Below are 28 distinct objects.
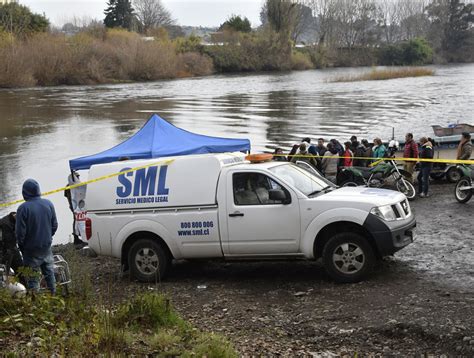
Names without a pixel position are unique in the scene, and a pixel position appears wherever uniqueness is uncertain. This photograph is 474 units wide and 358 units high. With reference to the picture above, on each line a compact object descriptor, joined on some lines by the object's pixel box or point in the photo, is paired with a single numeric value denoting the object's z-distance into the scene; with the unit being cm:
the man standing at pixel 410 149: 1590
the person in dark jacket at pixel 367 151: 1736
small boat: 2000
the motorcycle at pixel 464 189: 1384
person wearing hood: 826
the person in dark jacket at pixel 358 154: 1751
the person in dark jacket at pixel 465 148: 1559
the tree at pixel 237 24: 12262
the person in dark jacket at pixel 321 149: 1759
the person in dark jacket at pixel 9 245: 959
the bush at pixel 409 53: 10638
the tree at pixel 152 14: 15062
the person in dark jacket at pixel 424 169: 1532
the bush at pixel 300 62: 10075
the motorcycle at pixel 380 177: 1535
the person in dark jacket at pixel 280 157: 1780
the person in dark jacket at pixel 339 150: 1706
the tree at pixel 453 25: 12175
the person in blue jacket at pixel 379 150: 1716
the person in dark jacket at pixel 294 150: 1745
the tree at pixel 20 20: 7925
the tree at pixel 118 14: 12412
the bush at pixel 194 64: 8850
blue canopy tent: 1480
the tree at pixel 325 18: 12101
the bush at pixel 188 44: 9338
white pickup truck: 903
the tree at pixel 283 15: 10344
